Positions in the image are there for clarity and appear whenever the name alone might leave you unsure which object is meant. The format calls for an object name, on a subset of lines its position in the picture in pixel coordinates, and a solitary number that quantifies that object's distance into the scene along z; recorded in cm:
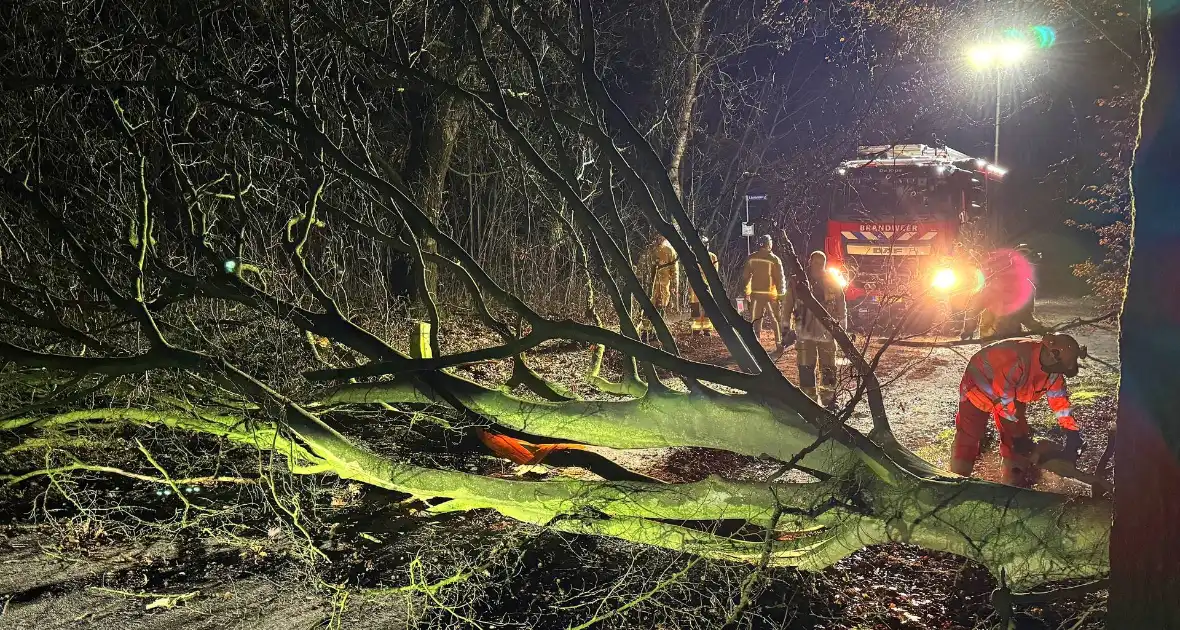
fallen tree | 279
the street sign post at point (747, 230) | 1009
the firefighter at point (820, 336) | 741
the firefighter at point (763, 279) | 973
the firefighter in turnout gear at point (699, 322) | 1020
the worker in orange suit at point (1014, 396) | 407
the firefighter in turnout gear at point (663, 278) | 1031
